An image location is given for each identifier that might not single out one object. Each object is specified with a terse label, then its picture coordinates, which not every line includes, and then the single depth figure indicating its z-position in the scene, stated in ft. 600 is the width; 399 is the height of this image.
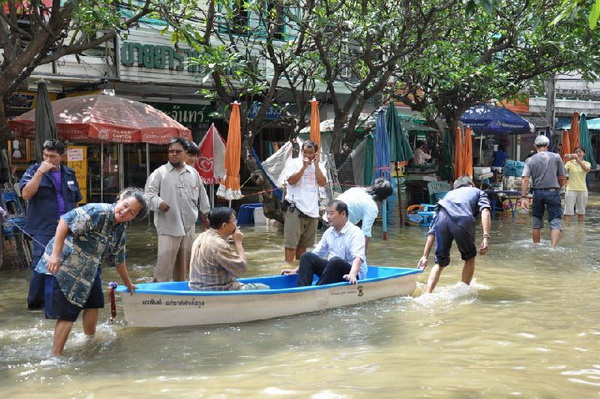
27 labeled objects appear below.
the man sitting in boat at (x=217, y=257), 21.04
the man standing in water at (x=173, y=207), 25.48
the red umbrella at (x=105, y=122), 34.76
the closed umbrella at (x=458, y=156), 52.75
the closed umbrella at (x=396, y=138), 49.55
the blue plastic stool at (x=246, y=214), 52.80
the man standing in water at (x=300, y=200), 31.53
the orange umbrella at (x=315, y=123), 40.01
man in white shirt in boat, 24.18
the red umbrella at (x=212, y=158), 45.24
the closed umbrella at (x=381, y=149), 46.16
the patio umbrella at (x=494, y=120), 64.75
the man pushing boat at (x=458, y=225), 25.84
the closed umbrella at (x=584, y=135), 66.74
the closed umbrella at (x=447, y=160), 60.70
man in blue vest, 23.08
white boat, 20.79
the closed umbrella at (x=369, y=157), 52.39
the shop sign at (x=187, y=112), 58.41
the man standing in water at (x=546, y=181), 37.99
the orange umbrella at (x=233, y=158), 38.93
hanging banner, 49.73
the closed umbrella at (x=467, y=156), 53.01
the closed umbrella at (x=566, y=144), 63.26
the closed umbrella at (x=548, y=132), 76.13
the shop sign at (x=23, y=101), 47.42
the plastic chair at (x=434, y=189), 54.13
